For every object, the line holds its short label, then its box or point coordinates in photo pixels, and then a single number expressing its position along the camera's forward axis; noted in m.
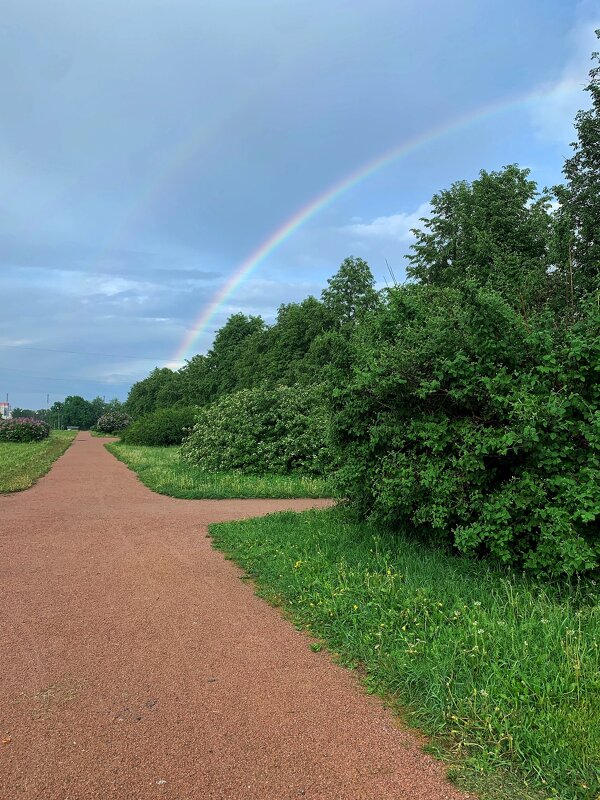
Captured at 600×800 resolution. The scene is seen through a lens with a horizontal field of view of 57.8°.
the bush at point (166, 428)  34.41
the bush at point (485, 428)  4.25
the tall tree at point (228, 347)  52.25
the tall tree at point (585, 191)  17.72
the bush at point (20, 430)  35.59
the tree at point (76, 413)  147.88
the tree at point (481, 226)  23.16
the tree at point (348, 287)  33.62
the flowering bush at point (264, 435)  15.07
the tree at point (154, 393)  73.06
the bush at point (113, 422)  63.41
